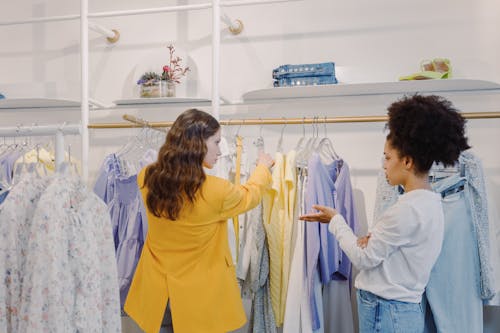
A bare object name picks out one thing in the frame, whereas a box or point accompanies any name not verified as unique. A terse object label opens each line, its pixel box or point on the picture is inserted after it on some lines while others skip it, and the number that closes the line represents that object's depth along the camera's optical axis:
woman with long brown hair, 1.97
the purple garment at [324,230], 2.34
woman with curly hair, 1.72
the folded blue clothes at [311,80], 2.70
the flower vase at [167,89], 3.00
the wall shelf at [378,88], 2.57
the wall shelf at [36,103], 3.13
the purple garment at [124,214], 2.46
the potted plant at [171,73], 3.01
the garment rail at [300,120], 2.33
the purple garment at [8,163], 2.51
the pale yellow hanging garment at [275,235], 2.44
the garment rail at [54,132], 1.52
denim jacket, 2.25
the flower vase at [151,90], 3.00
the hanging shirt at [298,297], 2.36
